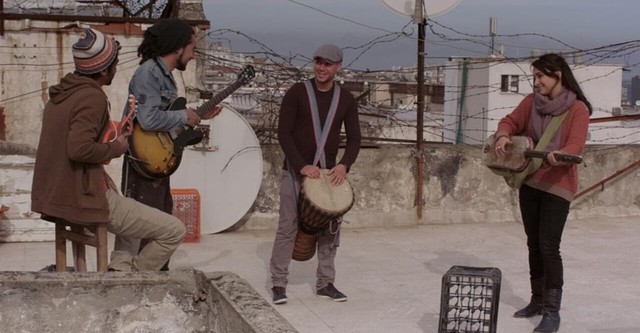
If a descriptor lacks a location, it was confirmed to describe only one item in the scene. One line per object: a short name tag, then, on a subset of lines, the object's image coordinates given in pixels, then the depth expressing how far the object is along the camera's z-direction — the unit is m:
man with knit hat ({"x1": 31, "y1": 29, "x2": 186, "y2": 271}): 5.41
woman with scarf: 6.27
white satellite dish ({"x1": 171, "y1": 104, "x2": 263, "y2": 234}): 9.19
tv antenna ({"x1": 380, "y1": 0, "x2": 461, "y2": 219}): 9.86
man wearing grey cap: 6.68
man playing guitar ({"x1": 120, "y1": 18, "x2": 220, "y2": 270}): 6.10
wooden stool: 5.54
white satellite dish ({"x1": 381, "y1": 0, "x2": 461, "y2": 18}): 9.88
